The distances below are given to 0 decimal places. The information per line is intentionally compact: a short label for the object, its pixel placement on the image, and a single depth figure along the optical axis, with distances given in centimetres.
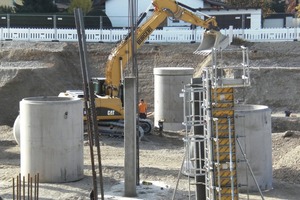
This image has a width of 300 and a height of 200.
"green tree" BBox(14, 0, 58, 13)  5093
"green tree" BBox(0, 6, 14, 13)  5222
